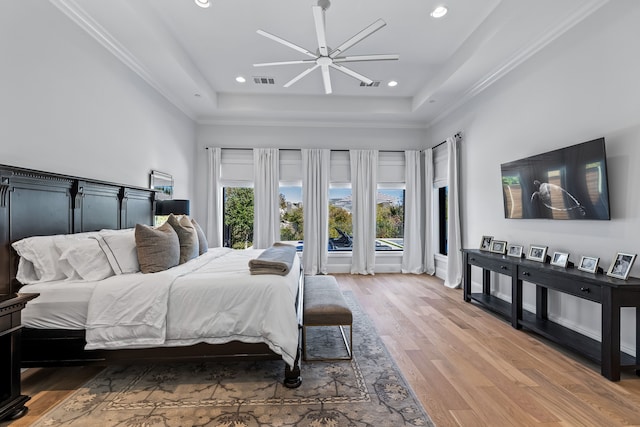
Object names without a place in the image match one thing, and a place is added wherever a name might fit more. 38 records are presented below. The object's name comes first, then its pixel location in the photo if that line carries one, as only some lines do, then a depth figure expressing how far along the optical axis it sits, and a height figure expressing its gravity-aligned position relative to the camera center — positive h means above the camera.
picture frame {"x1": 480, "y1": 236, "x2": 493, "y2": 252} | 4.09 -0.39
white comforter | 2.11 -0.71
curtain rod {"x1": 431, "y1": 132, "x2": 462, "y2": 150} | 4.91 +1.38
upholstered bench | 2.46 -0.81
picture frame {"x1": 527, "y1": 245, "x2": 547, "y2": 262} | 3.17 -0.42
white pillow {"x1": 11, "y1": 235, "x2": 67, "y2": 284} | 2.20 -0.32
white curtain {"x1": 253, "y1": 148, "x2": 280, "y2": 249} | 5.95 +0.40
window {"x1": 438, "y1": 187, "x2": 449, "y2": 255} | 6.00 -0.08
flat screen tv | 2.65 +0.34
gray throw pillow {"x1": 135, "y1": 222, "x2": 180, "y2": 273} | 2.49 -0.29
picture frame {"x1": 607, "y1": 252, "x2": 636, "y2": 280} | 2.33 -0.41
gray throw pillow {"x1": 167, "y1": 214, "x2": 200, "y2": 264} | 3.08 -0.24
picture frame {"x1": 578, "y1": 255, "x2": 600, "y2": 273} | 2.61 -0.44
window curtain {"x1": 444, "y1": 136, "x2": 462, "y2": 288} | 4.96 -0.13
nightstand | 1.75 -0.88
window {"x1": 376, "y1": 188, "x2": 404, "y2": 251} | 6.41 -0.08
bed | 2.10 -0.72
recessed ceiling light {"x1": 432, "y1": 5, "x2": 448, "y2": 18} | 3.16 +2.25
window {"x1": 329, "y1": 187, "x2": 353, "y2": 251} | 6.31 -0.08
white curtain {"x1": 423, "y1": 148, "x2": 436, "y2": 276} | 5.97 +0.03
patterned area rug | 1.80 -1.25
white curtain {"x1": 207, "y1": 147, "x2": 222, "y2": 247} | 5.89 +0.42
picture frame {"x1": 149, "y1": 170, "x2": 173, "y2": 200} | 4.22 +0.51
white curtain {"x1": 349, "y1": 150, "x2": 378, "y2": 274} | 6.06 +0.16
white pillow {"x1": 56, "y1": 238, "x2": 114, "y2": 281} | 2.28 -0.35
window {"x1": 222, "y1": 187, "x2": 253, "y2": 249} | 6.21 -0.01
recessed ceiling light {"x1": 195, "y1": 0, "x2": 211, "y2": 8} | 3.06 +2.27
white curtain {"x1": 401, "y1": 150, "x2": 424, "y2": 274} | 6.15 +0.01
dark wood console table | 2.21 -0.75
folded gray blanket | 2.32 -0.40
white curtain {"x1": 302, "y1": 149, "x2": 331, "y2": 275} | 5.98 +0.18
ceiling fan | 2.62 +1.76
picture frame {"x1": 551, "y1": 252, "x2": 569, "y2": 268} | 2.88 -0.44
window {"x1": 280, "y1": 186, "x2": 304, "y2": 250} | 6.29 +0.06
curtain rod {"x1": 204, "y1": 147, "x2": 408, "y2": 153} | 6.02 +1.42
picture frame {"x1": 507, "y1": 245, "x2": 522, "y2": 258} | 3.54 -0.43
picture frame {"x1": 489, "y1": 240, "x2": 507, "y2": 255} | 3.82 -0.41
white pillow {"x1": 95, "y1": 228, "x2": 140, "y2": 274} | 2.43 -0.29
